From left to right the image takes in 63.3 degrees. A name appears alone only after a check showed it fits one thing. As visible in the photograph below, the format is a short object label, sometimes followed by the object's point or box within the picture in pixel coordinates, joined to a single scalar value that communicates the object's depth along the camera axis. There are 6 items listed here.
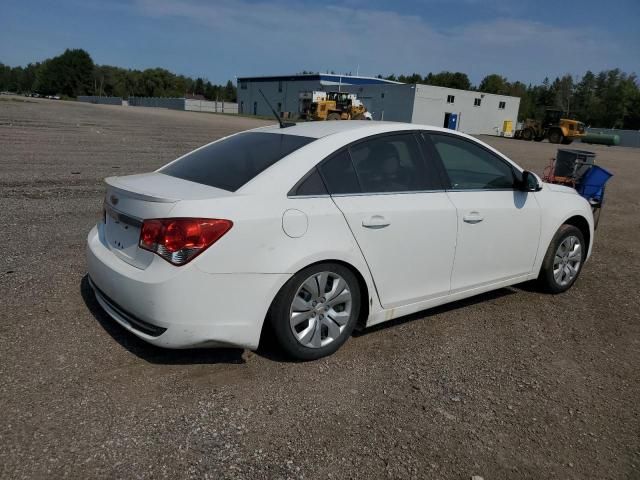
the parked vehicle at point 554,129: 43.06
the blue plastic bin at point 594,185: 8.09
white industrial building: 57.41
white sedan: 2.98
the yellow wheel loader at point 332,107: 45.66
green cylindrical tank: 52.67
